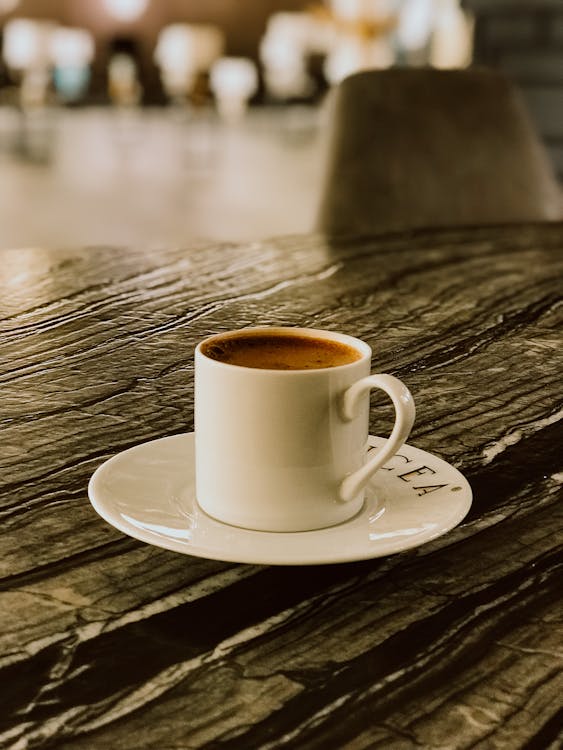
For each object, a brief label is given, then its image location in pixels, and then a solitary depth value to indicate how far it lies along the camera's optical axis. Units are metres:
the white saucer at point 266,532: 0.38
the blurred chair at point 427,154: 1.57
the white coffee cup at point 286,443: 0.41
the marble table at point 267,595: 0.30
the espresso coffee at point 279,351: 0.45
